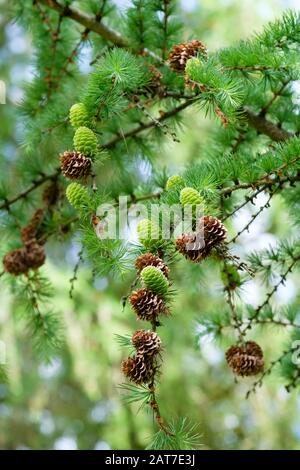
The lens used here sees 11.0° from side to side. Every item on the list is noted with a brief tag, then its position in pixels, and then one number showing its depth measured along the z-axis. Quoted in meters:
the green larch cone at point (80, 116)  1.25
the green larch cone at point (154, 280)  1.16
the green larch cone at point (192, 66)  1.22
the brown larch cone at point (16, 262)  1.40
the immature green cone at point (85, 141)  1.23
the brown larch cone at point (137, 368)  1.16
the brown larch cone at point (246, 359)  1.31
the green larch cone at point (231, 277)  1.35
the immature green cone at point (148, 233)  1.19
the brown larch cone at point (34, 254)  1.40
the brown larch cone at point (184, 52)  1.29
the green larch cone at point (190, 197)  1.17
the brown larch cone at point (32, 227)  1.43
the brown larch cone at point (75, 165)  1.22
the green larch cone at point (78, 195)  1.22
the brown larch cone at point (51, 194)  1.47
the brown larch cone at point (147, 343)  1.16
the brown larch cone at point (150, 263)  1.17
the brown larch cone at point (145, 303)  1.17
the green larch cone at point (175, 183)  1.21
